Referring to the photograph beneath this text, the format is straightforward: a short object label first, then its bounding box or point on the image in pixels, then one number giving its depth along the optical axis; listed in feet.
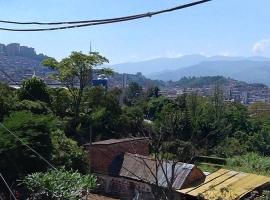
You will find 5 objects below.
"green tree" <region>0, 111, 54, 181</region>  51.24
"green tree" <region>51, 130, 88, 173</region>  59.16
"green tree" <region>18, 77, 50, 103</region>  79.49
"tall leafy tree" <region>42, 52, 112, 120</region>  85.92
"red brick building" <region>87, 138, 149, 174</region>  67.21
